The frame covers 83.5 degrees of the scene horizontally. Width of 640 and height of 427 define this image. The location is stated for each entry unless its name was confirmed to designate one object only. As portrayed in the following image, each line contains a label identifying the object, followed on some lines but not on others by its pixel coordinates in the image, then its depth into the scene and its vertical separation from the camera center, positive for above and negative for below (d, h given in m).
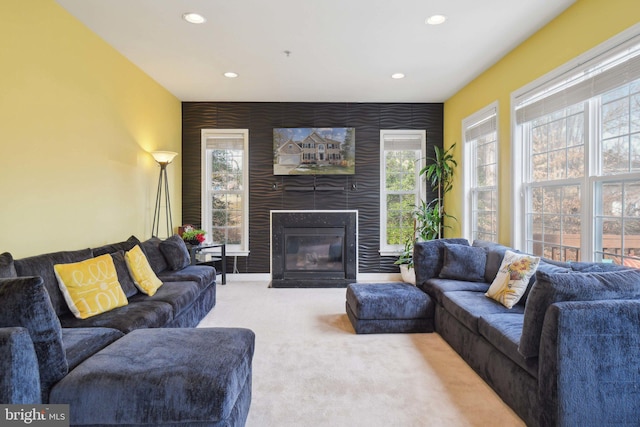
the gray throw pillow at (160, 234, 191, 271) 4.04 -0.51
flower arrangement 4.87 -0.37
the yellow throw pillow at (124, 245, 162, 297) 3.16 -0.57
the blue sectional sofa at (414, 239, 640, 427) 1.72 -0.74
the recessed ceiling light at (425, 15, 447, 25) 3.08 +1.64
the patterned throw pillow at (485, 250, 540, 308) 2.81 -0.57
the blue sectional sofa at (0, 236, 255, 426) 1.49 -0.74
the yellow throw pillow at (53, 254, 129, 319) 2.45 -0.56
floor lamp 4.44 +0.25
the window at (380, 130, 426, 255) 5.73 +0.39
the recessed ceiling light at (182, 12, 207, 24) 3.01 +1.64
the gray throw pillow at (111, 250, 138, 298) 3.00 -0.57
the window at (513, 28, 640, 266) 2.50 +0.41
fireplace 5.56 -0.59
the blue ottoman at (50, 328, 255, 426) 1.54 -0.79
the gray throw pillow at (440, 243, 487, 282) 3.64 -0.57
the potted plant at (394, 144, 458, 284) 5.41 -0.04
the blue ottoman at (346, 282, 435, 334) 3.36 -0.98
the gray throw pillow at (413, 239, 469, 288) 3.83 -0.56
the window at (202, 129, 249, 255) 5.65 +0.31
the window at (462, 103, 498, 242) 4.28 +0.44
